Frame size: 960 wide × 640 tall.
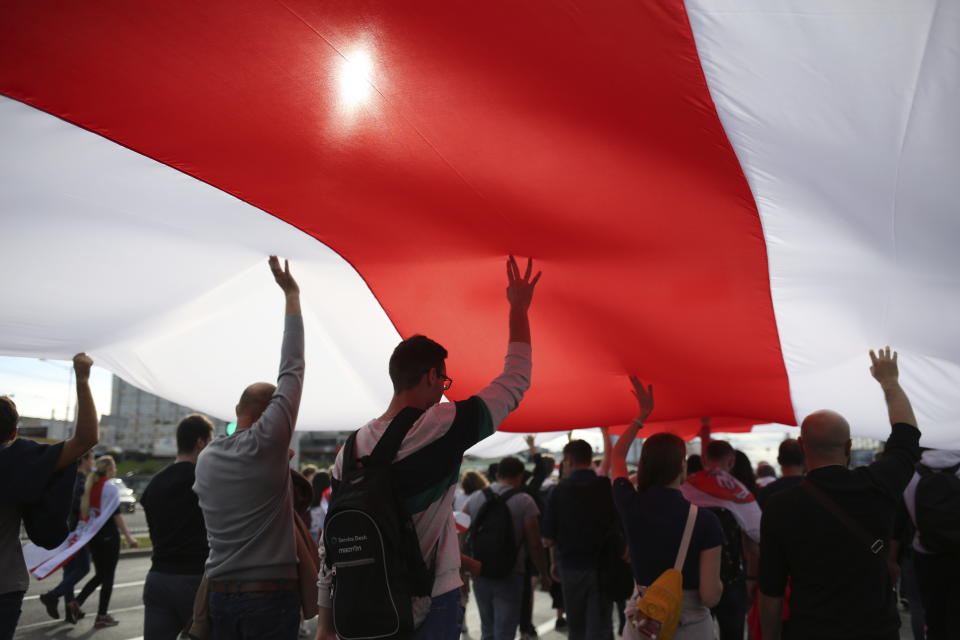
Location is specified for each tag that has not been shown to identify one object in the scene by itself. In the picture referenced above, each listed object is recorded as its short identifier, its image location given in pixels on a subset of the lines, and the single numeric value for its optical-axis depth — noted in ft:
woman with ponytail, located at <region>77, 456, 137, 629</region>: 25.02
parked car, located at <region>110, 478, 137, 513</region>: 83.18
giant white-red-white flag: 6.99
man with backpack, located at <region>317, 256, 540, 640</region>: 6.56
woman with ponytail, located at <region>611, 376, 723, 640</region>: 10.23
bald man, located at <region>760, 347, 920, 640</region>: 8.44
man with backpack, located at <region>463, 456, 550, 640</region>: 17.58
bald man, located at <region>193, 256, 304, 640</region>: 9.14
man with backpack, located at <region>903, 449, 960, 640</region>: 13.78
